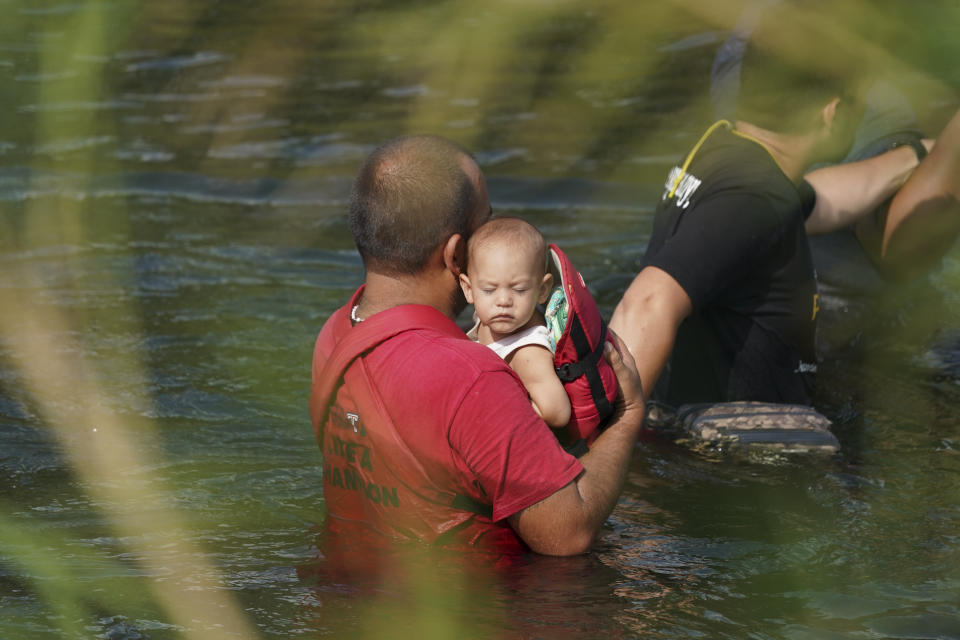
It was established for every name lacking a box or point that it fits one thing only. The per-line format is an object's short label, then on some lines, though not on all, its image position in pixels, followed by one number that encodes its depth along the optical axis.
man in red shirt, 5.38
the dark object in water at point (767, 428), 8.99
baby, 5.82
